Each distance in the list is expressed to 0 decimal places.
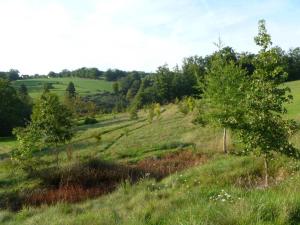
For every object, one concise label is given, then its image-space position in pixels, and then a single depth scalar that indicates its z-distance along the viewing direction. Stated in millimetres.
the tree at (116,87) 93112
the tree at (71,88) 86920
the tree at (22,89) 78759
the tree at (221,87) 17162
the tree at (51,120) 19326
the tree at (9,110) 51982
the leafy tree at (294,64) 70821
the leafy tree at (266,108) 9577
